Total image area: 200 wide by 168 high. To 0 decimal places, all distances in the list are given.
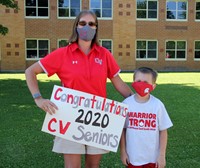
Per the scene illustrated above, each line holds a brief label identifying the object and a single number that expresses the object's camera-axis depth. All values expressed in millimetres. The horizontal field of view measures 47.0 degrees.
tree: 10369
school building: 19272
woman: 2150
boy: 2155
